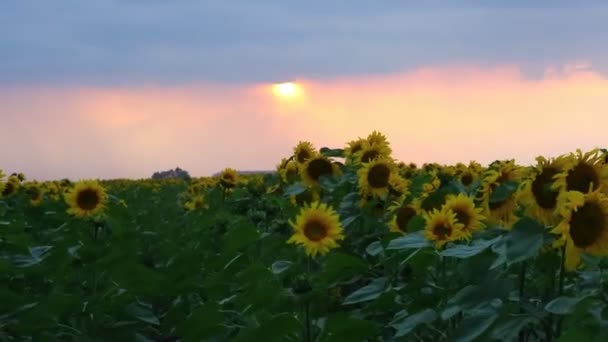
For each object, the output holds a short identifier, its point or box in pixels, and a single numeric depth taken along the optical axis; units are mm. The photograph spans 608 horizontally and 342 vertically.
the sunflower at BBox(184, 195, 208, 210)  10016
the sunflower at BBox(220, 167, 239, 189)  9773
